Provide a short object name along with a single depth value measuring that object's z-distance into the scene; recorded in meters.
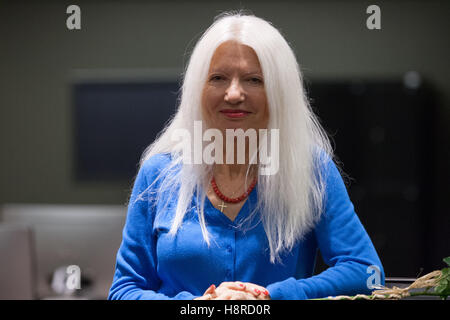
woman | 2.98
